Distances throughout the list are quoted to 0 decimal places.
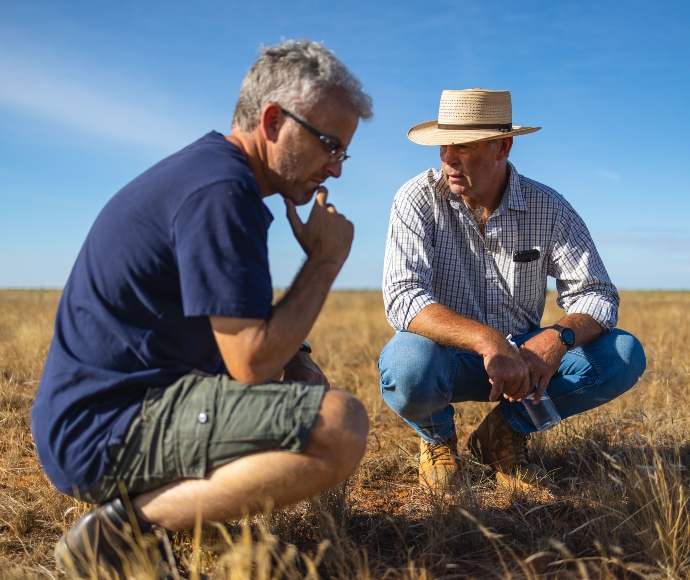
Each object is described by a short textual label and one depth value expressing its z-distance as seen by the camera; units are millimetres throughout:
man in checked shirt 3617
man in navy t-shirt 2205
